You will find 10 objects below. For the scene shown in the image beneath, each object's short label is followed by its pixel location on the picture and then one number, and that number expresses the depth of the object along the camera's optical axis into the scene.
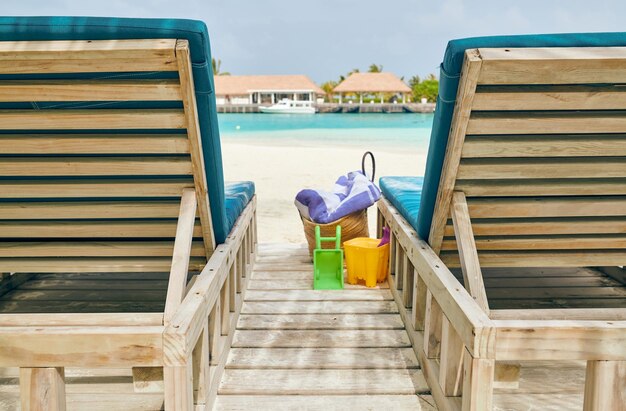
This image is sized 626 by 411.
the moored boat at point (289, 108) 55.88
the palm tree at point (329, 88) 72.31
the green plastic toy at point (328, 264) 3.39
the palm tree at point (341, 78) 80.62
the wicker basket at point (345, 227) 3.75
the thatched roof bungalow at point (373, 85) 63.84
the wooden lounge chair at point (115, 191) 1.50
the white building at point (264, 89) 65.31
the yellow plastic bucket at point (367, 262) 3.34
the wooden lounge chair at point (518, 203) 1.50
